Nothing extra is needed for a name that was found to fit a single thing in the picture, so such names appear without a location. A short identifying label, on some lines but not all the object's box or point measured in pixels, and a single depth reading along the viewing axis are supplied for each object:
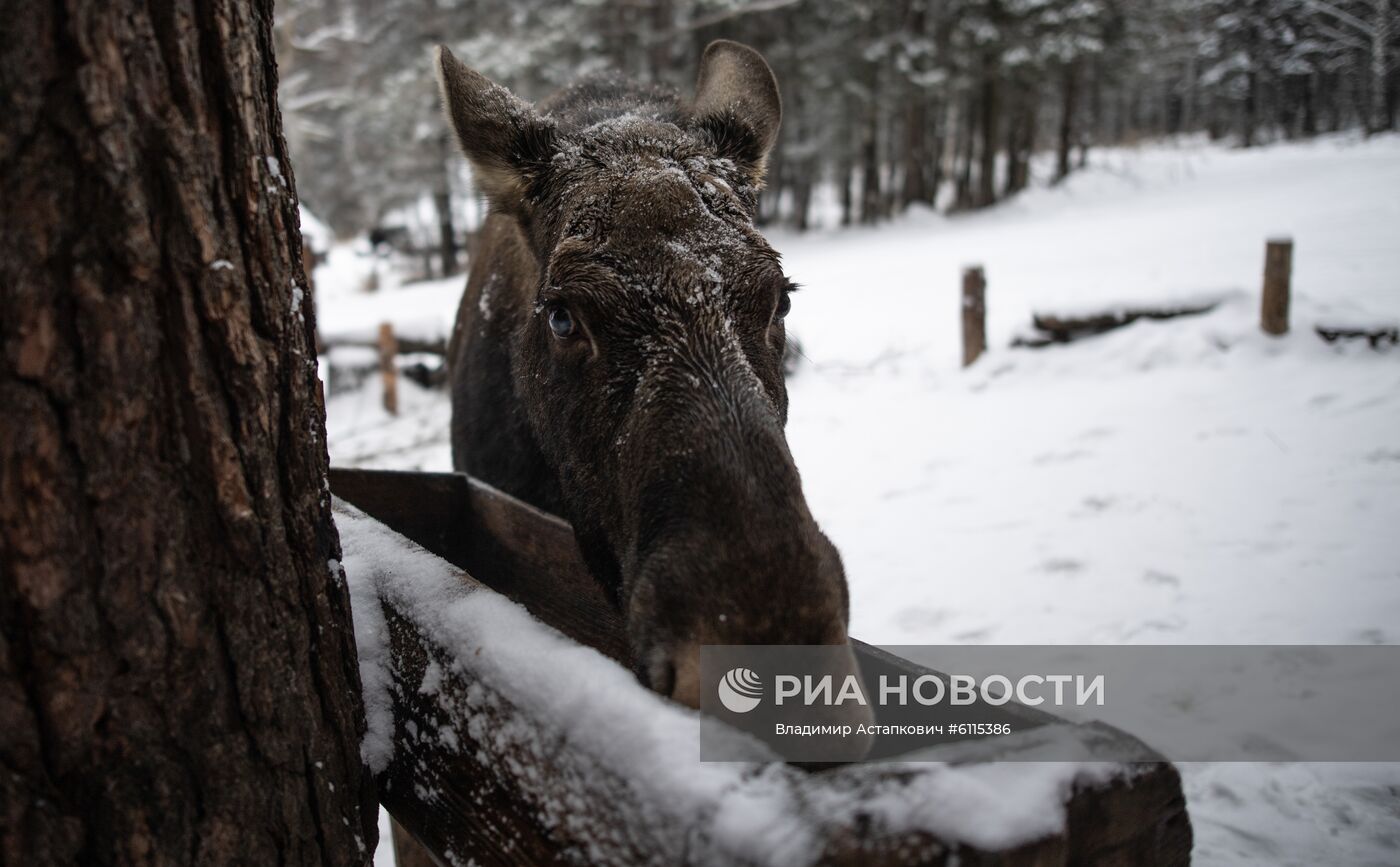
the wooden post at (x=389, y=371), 11.87
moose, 1.45
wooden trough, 0.80
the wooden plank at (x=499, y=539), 2.31
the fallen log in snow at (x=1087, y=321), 9.58
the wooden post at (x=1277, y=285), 8.25
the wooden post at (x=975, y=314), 10.07
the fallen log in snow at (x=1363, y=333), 7.85
